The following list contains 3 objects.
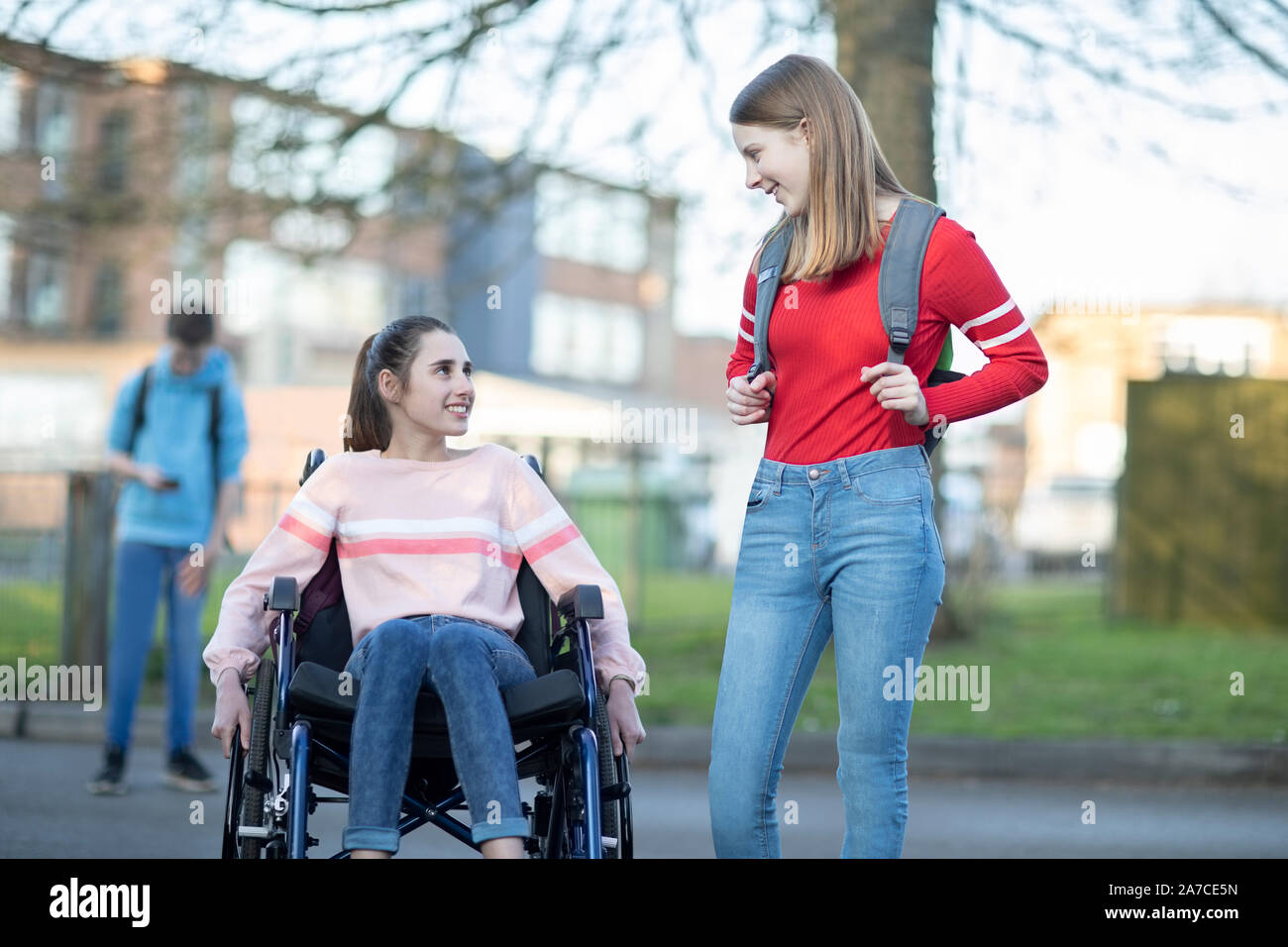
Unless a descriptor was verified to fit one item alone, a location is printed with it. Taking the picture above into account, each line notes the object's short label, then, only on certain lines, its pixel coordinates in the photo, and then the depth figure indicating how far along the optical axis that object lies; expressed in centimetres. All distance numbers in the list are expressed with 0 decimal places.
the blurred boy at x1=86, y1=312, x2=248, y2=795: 714
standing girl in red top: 347
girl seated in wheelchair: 363
